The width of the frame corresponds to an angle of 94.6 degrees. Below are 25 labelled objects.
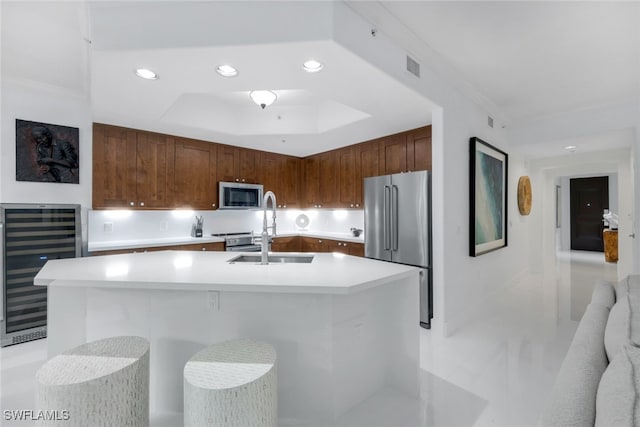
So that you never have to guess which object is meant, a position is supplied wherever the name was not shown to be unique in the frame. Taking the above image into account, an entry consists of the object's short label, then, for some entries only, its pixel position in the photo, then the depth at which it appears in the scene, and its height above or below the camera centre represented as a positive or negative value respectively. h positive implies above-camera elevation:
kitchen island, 1.79 -0.67
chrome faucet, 2.26 -0.23
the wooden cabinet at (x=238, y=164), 4.61 +0.83
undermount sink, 2.49 -0.38
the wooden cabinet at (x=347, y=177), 4.70 +0.61
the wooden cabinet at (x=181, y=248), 3.60 -0.43
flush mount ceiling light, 3.12 +1.27
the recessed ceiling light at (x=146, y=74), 2.21 +1.09
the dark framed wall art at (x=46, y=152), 3.13 +0.70
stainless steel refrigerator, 3.20 -0.10
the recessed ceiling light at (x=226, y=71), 2.18 +1.09
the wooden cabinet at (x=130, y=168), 3.58 +0.62
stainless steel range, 4.41 -0.43
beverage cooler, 2.94 -0.38
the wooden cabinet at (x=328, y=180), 5.04 +0.61
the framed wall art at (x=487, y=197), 3.44 +0.21
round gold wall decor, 4.98 +0.32
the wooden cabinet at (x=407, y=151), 3.62 +0.82
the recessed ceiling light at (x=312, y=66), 2.10 +1.09
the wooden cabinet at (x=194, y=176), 4.17 +0.58
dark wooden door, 8.56 +0.07
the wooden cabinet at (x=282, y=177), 5.15 +0.69
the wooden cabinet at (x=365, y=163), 4.29 +0.77
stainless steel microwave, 4.55 +0.32
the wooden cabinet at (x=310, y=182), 5.41 +0.62
